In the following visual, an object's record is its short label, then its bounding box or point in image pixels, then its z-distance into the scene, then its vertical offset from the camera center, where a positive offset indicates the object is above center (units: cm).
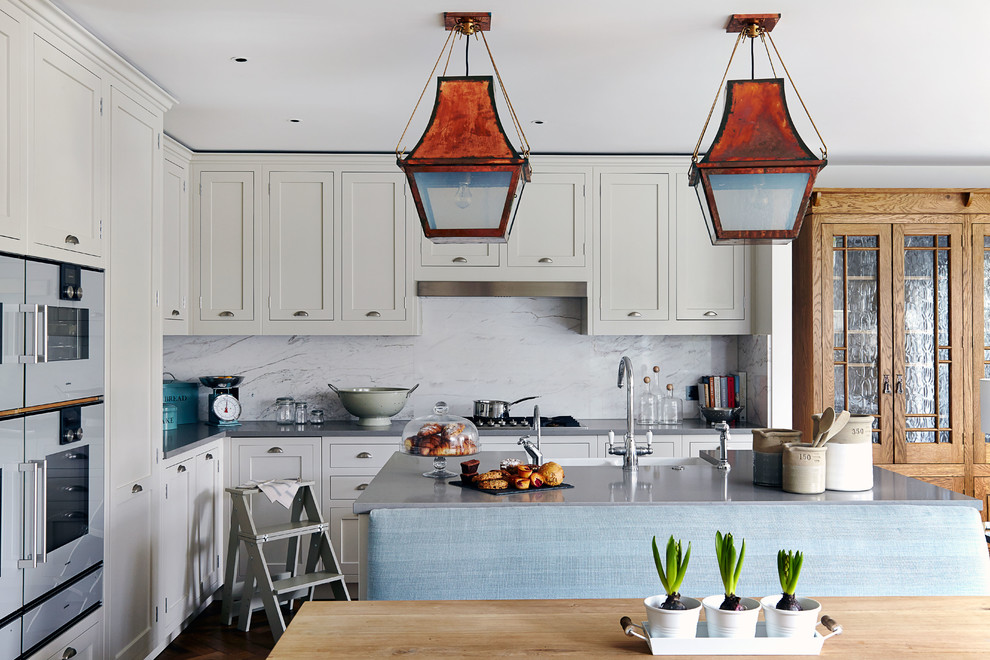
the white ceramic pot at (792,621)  154 -54
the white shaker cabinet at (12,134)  239 +59
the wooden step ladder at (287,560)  389 -113
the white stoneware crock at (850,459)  282 -43
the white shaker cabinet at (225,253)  471 +47
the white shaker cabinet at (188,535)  375 -98
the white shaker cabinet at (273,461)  458 -70
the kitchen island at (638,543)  254 -65
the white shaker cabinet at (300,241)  474 +53
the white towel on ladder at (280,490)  407 -77
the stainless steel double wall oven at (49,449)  238 -36
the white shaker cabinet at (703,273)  486 +36
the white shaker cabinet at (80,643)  262 -103
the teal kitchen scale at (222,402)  471 -38
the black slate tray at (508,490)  279 -53
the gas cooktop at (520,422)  480 -52
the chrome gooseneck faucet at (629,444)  326 -43
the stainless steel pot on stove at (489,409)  491 -44
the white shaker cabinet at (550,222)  480 +65
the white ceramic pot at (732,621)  156 -54
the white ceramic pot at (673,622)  156 -54
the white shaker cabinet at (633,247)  482 +50
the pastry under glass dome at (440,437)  294 -36
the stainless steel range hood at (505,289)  482 +26
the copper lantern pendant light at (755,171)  243 +47
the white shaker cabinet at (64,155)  259 +60
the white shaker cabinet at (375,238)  475 +55
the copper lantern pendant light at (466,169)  242 +48
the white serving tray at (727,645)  154 -58
